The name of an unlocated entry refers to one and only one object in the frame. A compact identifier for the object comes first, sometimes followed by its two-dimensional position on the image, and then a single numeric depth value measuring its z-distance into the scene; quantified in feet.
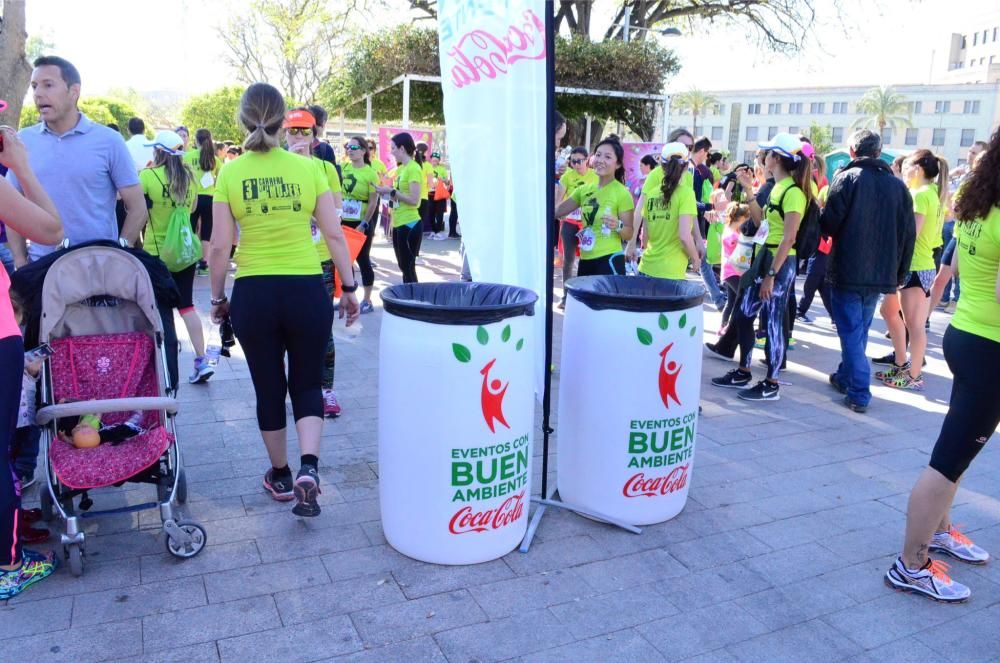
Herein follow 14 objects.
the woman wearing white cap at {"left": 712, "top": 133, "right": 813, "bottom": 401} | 17.93
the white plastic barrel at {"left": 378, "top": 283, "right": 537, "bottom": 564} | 9.93
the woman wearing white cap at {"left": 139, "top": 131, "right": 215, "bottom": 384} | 18.11
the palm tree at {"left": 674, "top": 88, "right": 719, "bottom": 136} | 277.31
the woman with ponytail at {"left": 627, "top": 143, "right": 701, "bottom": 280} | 17.98
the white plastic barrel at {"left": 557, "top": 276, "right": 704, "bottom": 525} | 11.43
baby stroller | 9.99
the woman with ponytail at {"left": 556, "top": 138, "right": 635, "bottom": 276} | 18.56
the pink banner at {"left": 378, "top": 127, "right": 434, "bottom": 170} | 49.67
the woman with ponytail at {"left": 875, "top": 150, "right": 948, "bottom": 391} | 20.92
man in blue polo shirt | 12.60
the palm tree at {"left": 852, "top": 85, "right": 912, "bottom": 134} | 247.50
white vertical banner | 11.26
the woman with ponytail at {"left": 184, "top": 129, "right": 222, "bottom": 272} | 27.58
